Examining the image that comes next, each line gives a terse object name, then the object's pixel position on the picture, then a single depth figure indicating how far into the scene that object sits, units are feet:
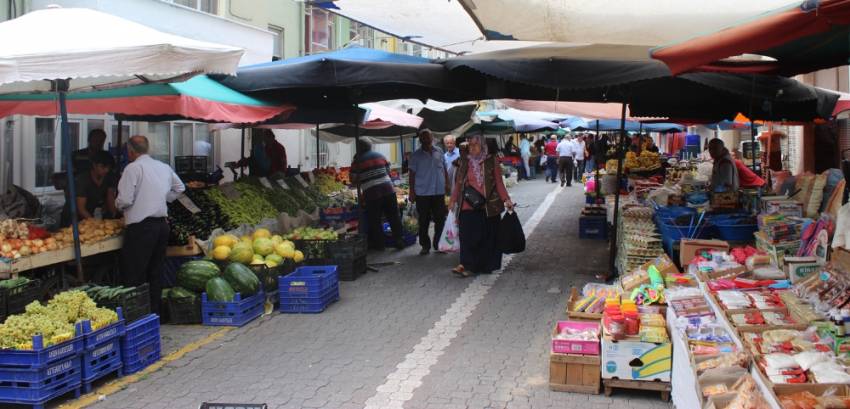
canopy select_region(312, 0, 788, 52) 22.39
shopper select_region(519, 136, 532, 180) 107.24
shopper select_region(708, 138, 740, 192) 32.27
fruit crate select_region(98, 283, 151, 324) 19.11
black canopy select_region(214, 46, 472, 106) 28.78
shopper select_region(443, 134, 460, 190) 51.13
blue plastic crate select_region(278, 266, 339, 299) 25.53
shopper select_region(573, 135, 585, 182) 97.43
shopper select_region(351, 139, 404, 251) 37.96
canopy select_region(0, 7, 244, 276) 17.98
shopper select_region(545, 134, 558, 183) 101.45
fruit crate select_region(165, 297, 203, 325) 24.07
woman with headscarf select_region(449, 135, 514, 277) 30.48
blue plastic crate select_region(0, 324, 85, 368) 16.03
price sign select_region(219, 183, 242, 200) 32.22
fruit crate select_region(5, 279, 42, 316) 18.85
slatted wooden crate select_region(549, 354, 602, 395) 17.31
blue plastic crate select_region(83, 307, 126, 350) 17.42
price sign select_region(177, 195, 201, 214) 27.78
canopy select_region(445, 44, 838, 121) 25.81
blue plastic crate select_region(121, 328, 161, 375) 18.94
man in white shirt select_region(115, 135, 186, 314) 22.90
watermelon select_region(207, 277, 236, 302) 23.93
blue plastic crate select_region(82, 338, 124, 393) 17.54
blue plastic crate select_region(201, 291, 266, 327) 23.82
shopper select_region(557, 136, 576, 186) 90.37
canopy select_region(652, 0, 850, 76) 10.76
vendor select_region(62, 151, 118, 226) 26.16
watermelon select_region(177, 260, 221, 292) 24.39
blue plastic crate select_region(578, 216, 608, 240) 44.04
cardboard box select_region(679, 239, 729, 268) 23.97
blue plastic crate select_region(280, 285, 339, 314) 25.52
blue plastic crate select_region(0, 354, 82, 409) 16.16
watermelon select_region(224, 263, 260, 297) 24.54
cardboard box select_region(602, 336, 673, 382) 16.87
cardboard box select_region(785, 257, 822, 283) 18.49
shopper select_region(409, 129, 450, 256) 37.17
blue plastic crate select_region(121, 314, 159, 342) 18.98
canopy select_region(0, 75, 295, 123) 24.13
